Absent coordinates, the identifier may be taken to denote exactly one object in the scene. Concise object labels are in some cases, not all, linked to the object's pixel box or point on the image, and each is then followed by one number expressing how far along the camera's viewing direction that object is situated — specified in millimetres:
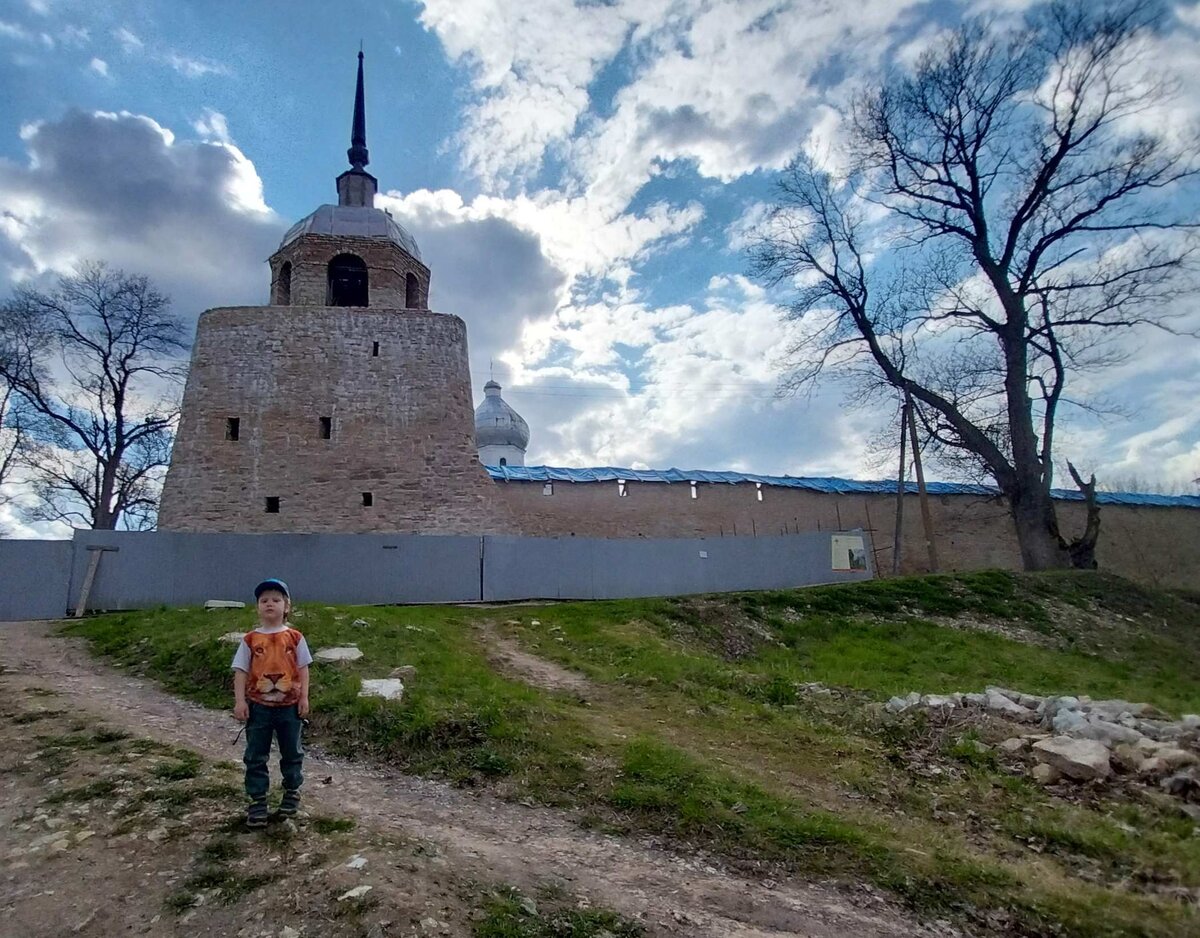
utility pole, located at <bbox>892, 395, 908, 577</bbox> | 20312
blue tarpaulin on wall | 22766
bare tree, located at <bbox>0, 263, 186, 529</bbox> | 23078
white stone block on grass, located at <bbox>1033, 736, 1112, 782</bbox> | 5547
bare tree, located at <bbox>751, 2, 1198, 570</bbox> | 17328
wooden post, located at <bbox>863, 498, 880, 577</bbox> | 23031
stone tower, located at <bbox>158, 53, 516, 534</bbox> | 18391
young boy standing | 4270
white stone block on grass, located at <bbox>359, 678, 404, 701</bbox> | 7148
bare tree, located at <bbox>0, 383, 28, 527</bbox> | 22109
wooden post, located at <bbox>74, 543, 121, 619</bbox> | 13852
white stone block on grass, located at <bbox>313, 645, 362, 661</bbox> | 8523
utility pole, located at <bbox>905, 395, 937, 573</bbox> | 20062
